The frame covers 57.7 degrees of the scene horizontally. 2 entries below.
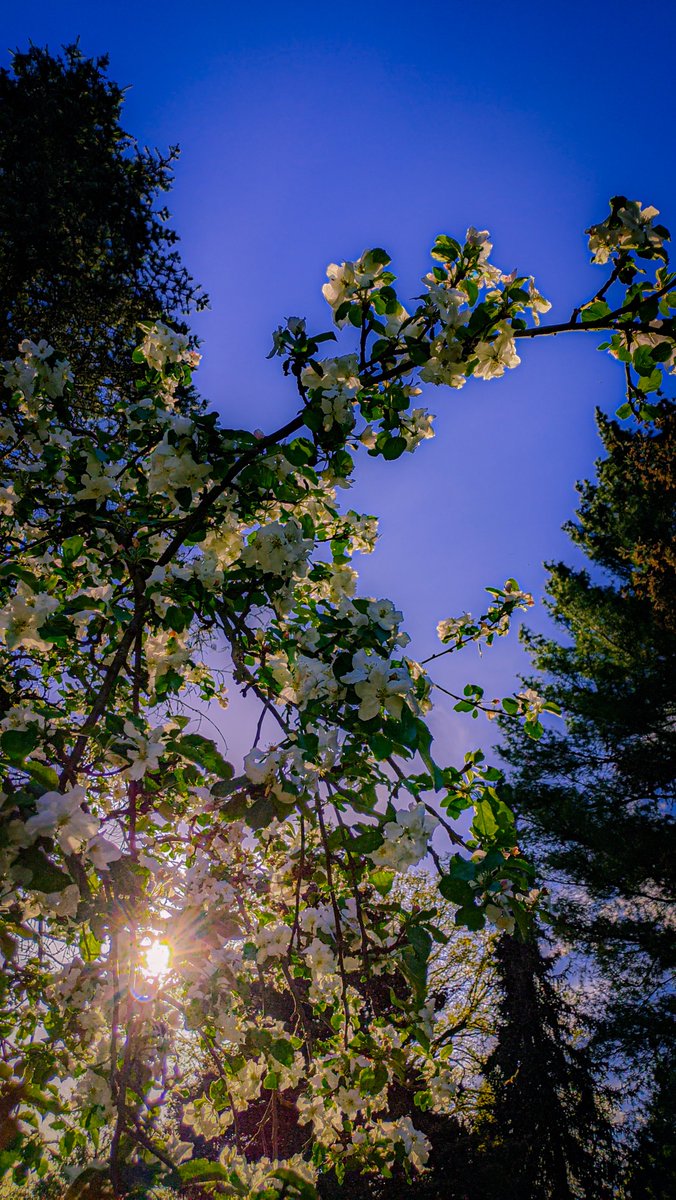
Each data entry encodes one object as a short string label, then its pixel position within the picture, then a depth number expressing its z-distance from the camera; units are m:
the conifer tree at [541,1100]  10.54
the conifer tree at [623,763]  8.26
